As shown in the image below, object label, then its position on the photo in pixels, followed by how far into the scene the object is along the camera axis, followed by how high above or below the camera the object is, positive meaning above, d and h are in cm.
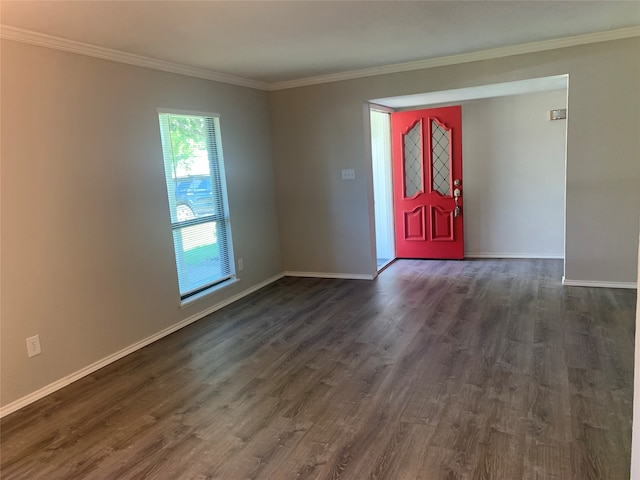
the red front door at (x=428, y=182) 577 -17
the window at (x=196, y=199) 407 -14
